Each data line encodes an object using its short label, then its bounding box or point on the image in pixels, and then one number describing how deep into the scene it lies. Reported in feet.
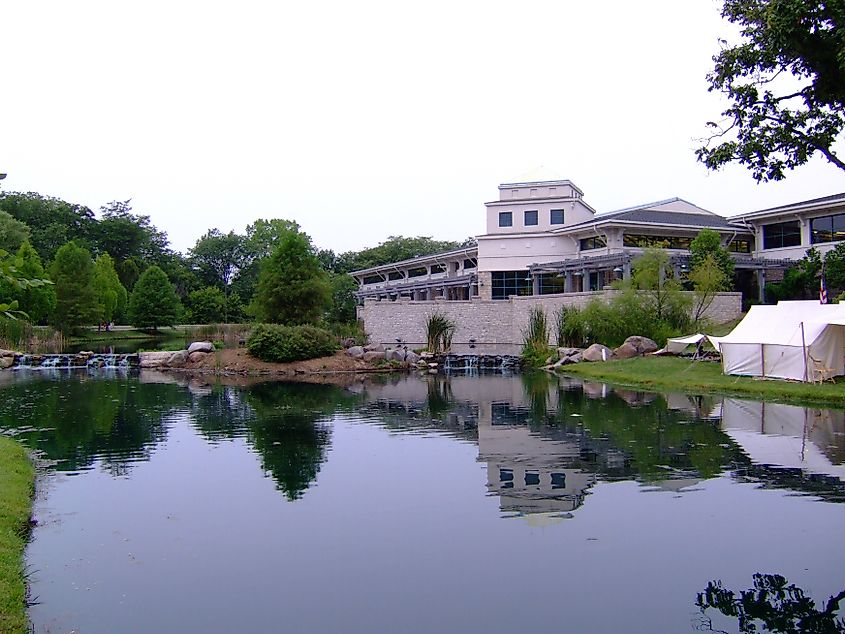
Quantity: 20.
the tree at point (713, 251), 110.42
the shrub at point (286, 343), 97.04
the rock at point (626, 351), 89.10
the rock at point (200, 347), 102.62
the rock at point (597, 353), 90.68
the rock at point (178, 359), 101.60
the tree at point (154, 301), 166.91
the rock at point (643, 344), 89.51
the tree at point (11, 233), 143.20
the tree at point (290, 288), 116.47
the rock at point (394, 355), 100.73
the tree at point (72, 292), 145.07
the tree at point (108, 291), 157.44
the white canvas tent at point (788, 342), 61.67
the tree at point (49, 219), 188.55
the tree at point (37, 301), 116.56
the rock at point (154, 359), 103.04
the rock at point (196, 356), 100.73
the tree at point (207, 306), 187.11
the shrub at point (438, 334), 113.39
